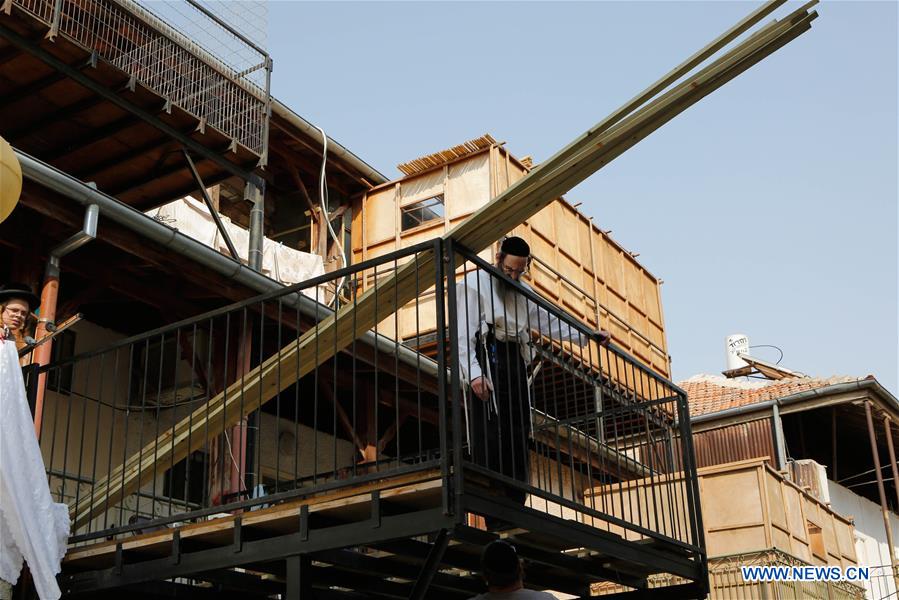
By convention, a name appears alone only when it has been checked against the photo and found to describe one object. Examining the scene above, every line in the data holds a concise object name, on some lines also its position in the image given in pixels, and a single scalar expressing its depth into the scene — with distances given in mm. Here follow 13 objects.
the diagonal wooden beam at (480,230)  5359
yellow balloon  4770
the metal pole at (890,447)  20531
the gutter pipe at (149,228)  8453
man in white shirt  5875
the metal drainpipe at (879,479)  19473
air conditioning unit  21906
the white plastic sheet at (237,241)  14484
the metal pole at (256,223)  12781
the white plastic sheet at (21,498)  6145
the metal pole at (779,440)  22547
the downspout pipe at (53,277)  8781
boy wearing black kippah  4801
